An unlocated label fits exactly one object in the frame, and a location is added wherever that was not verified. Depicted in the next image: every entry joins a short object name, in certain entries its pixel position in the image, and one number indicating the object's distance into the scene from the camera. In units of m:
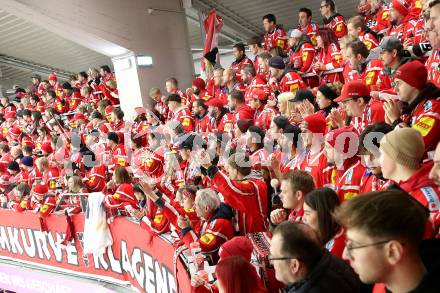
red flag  10.07
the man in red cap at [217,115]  6.64
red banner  4.60
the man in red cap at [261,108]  5.86
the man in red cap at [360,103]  3.88
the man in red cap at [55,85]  13.38
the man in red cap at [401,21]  5.73
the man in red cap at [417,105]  3.09
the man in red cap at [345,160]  3.22
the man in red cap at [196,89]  8.81
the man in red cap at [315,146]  3.68
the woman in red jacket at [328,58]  6.55
